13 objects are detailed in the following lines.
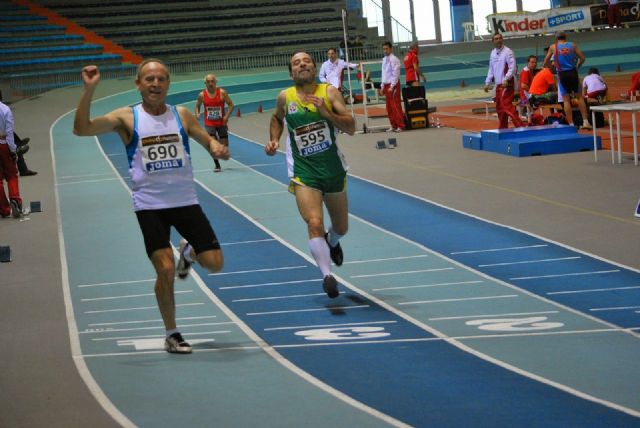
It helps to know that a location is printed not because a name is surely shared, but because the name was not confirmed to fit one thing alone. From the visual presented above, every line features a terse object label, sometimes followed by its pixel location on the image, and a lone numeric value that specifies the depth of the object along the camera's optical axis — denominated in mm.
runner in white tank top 7832
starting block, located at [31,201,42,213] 16750
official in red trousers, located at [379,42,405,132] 26125
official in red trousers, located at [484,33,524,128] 21891
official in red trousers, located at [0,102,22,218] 15727
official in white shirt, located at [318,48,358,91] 26312
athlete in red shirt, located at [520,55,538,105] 24875
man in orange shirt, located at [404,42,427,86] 30484
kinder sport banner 48938
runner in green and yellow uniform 9422
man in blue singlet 21922
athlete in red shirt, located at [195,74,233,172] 19688
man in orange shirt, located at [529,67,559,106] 23656
